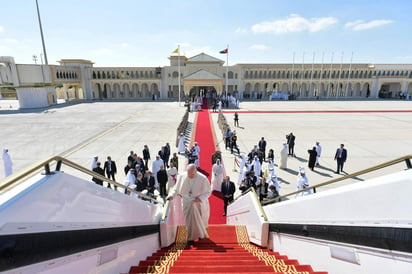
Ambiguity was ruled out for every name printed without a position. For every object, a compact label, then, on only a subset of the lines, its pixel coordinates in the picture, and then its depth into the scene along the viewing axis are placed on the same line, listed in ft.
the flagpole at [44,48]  129.08
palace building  161.17
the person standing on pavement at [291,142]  44.04
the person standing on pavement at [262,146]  42.23
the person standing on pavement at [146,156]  38.45
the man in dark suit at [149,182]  26.94
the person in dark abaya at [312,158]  36.91
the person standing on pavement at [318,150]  39.27
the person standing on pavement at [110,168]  31.89
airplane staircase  9.96
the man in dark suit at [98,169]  28.58
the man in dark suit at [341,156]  35.43
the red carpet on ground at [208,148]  27.66
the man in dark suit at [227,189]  26.27
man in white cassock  15.14
